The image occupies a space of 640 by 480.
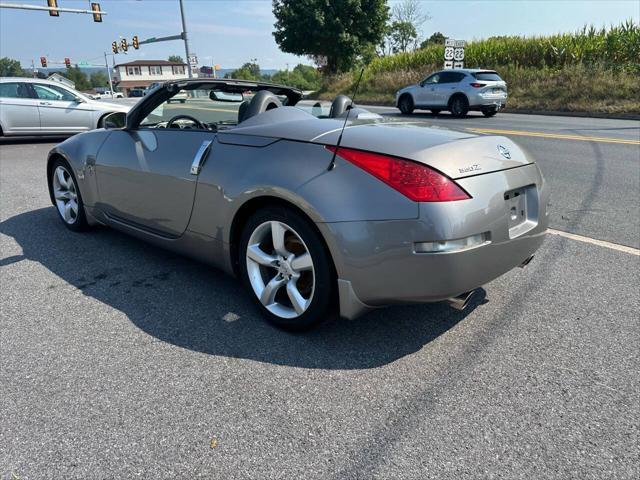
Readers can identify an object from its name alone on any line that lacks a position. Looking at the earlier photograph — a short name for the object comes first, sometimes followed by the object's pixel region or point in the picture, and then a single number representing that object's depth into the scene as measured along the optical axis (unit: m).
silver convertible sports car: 2.30
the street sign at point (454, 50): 22.00
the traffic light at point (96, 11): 28.98
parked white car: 10.95
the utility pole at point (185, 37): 31.89
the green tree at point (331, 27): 35.28
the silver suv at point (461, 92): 16.64
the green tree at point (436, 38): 72.38
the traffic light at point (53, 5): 26.11
